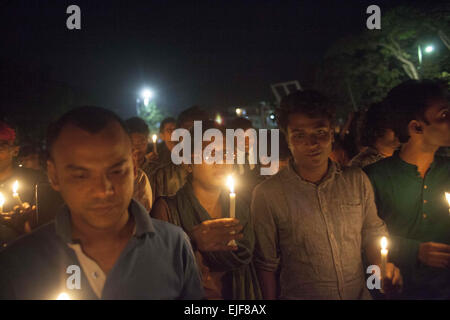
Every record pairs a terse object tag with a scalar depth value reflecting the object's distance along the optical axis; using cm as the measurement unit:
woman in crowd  241
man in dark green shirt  269
